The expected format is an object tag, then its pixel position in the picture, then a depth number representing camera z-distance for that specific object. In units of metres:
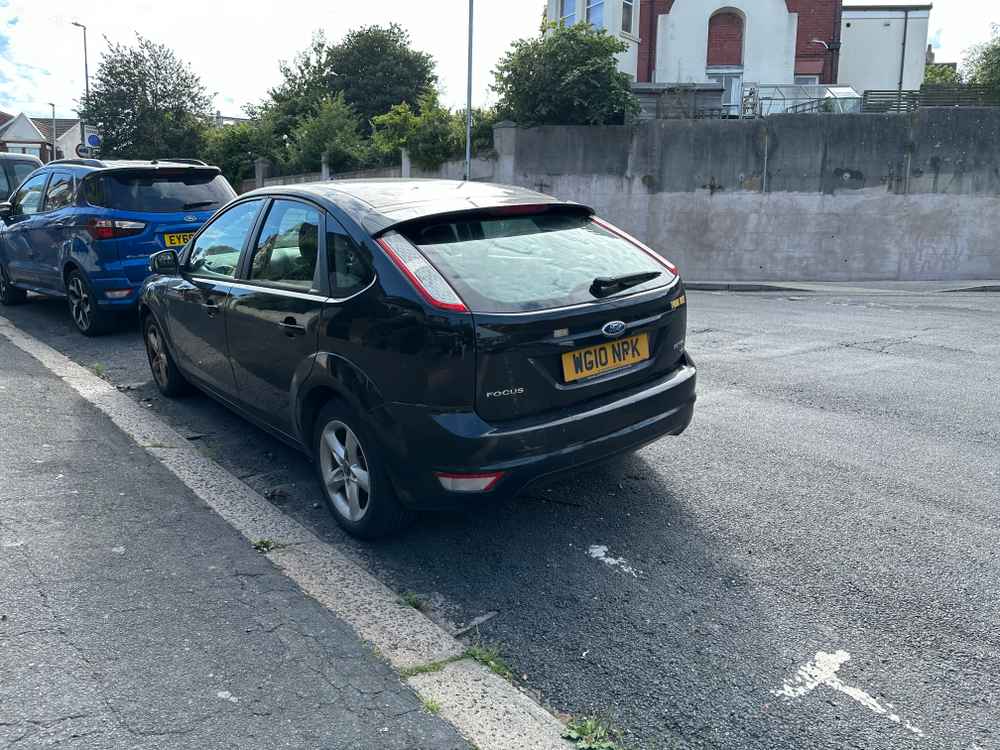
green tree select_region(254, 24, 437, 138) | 48.28
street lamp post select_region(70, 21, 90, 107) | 41.62
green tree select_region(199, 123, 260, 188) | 31.89
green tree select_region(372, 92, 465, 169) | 21.03
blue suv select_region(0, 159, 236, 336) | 8.52
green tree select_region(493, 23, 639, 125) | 19.36
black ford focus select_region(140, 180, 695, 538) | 3.55
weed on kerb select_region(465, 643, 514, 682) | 3.00
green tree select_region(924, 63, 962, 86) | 38.69
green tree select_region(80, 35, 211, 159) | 40.69
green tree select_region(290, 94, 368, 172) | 26.12
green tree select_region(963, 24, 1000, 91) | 27.08
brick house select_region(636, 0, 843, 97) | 27.02
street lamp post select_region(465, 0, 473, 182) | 19.09
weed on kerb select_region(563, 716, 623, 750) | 2.59
